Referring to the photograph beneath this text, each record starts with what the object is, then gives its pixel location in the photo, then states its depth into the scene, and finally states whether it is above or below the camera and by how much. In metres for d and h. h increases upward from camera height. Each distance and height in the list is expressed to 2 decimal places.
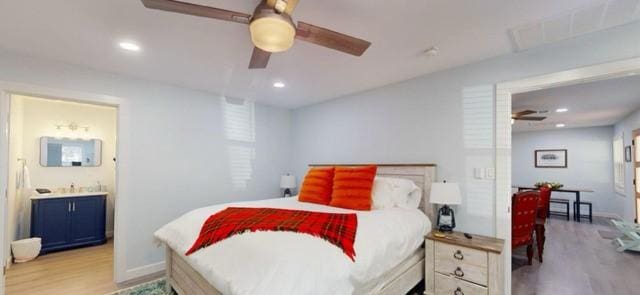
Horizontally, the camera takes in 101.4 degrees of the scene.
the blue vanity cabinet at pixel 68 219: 3.77 -1.04
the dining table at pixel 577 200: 5.87 -1.02
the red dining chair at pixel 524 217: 3.04 -0.75
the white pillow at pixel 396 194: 2.74 -0.44
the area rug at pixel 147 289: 2.63 -1.42
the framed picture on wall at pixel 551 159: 7.04 -0.10
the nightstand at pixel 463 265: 2.03 -0.92
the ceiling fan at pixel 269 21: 1.36 +0.74
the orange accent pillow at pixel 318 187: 3.10 -0.42
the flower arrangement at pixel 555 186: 5.88 -0.71
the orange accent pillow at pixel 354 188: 2.71 -0.37
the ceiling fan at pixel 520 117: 4.40 +0.65
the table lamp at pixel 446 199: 2.41 -0.42
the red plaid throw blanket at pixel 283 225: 1.70 -0.53
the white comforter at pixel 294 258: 1.30 -0.63
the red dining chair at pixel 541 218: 3.51 -0.90
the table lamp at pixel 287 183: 4.28 -0.50
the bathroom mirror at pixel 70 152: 4.24 -0.02
